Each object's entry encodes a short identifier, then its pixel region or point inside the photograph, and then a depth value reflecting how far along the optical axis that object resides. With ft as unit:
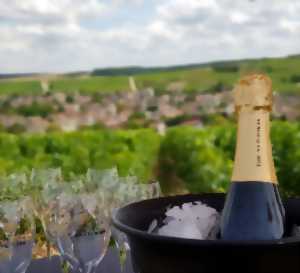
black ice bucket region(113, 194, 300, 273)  2.71
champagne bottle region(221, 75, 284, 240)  3.22
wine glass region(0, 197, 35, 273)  4.80
